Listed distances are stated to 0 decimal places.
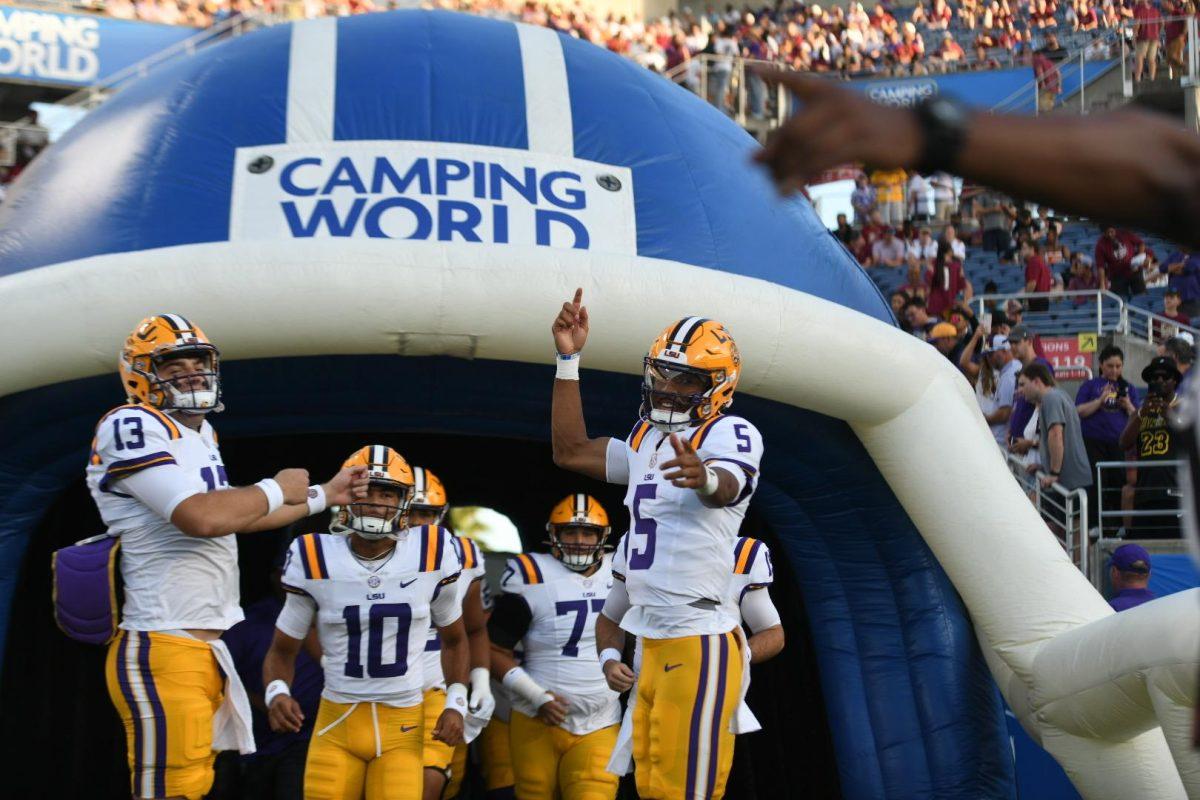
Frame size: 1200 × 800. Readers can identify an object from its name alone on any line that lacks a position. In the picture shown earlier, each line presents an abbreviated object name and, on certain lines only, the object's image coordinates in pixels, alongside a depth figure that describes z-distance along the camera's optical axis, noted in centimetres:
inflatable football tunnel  559
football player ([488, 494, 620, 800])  626
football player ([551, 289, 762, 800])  433
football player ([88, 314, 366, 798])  435
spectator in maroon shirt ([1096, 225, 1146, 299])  1213
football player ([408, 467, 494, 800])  563
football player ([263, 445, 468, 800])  520
